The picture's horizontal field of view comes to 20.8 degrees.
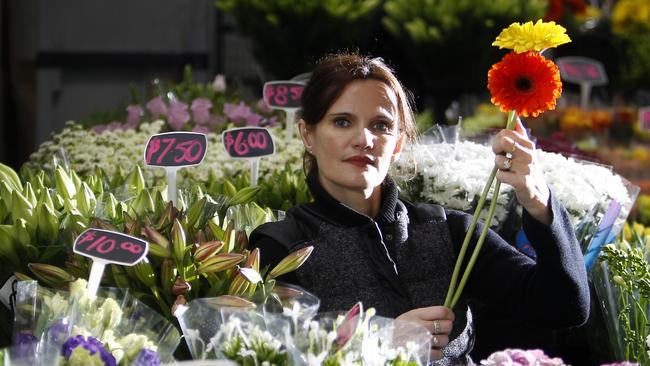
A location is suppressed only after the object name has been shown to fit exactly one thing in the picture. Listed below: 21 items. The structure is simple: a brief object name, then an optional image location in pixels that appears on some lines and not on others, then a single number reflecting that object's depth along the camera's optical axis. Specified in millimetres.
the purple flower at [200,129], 6299
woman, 3637
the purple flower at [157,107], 6651
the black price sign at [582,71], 8899
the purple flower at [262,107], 6988
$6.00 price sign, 4679
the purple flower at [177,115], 6480
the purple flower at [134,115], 6626
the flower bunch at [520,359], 3083
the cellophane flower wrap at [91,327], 2775
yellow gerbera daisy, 3280
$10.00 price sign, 3125
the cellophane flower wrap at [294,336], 2868
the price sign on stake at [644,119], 7545
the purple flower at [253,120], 6639
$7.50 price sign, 4155
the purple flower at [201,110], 6603
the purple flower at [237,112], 6684
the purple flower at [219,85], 7351
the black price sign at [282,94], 5606
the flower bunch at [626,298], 3935
